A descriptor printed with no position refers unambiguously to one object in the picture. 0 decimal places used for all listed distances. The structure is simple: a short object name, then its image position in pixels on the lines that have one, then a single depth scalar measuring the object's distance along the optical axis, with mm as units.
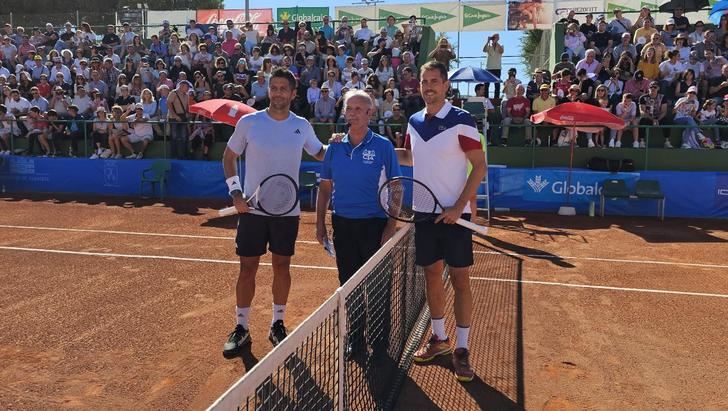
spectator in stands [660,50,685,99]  16031
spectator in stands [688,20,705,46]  18050
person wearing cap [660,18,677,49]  17953
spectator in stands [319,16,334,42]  22172
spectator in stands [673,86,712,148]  14828
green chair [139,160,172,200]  16062
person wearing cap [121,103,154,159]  17250
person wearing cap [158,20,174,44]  22995
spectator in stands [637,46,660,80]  16359
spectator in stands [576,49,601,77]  16750
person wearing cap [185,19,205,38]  22741
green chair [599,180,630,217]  13391
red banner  30739
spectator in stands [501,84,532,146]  15742
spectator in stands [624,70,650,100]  15680
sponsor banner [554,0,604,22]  24922
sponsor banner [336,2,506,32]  26250
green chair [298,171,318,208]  14656
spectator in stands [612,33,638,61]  17219
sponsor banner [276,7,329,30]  29906
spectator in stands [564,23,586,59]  18484
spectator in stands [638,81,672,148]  15023
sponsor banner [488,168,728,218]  13680
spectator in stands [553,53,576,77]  17234
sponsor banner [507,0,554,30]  26094
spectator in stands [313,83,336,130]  16766
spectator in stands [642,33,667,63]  16500
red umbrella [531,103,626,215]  13086
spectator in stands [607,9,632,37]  19000
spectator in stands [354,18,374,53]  20781
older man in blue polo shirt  4773
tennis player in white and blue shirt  4352
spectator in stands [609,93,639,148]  14883
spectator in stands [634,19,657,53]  17750
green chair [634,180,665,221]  13188
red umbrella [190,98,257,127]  13086
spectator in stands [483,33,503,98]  20125
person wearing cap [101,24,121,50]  23656
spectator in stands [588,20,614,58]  18220
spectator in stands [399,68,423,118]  16656
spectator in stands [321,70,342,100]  17484
